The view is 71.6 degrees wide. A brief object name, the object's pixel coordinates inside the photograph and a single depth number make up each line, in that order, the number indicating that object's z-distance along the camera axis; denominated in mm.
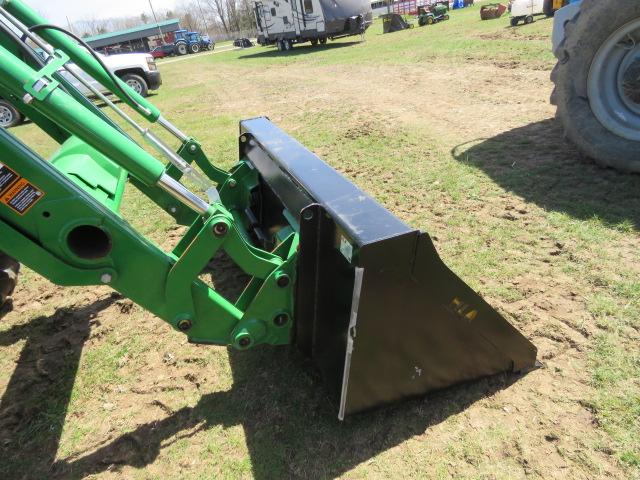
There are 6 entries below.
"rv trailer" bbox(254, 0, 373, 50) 20442
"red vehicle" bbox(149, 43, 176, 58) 45750
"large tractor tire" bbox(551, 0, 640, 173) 3512
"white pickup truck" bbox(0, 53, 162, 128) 12250
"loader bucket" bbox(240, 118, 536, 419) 1807
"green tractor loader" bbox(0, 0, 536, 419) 1566
